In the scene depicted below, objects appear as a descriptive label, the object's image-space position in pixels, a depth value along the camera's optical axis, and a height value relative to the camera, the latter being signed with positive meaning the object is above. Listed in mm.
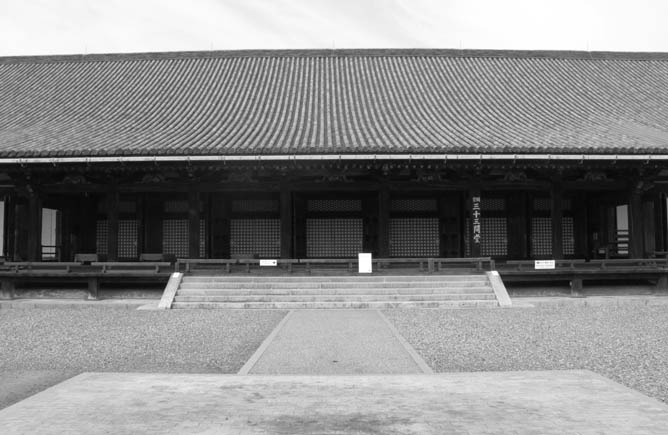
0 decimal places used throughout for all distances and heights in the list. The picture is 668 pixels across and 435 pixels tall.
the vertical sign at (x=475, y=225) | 12977 +413
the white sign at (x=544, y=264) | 12531 -538
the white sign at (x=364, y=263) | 12344 -467
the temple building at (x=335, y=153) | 12375 +2031
